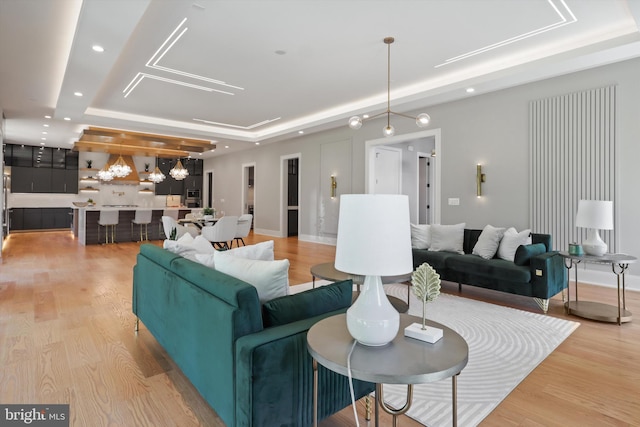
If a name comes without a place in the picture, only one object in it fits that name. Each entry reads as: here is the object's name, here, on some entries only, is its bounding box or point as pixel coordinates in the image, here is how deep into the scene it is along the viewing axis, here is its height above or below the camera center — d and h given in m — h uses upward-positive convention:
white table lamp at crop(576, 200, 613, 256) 3.35 -0.06
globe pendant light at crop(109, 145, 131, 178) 9.20 +1.15
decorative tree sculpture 1.42 -0.29
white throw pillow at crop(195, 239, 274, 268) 2.15 -0.26
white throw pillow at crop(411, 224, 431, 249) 4.85 -0.33
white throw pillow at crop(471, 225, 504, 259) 4.18 -0.34
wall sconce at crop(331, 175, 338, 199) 8.43 +0.67
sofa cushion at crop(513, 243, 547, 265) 3.75 -0.42
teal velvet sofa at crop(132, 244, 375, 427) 1.38 -0.60
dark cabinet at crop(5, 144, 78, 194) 10.80 +1.37
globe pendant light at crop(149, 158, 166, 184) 10.02 +1.03
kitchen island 8.34 -0.31
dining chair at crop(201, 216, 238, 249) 6.89 -0.36
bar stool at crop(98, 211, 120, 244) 8.26 -0.20
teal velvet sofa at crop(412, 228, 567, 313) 3.57 -0.64
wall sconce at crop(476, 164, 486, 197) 5.75 +0.57
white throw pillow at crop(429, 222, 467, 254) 4.66 -0.34
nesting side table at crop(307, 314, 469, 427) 1.12 -0.51
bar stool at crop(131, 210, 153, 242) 8.79 -0.15
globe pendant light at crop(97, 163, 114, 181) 9.91 +1.07
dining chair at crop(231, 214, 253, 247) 7.42 -0.30
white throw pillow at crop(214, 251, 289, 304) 1.72 -0.32
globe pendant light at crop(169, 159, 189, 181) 10.01 +1.18
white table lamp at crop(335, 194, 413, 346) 1.22 -0.14
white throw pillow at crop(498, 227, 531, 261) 4.02 -0.34
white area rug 1.94 -1.05
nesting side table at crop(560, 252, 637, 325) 3.27 -0.96
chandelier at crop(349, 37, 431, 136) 4.24 +1.29
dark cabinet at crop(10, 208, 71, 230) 10.78 -0.22
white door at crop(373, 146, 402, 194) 7.77 +0.99
